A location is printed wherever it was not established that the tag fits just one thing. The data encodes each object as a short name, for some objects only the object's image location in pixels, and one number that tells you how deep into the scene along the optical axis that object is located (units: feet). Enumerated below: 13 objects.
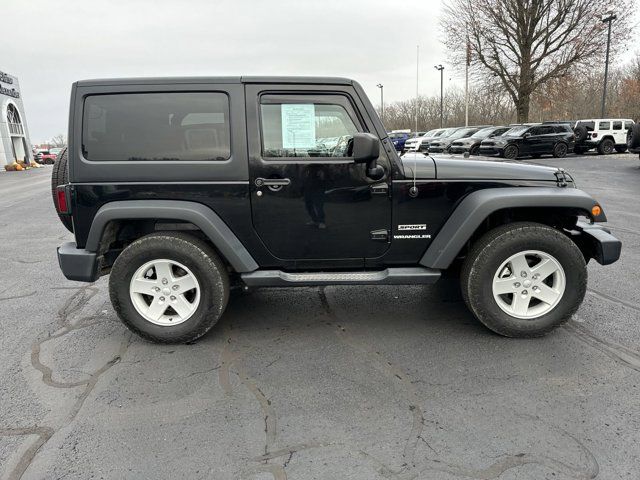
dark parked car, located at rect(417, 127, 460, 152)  86.49
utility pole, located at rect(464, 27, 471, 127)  97.66
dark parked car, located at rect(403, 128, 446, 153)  92.47
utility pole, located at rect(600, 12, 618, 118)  87.25
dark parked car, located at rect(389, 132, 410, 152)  101.22
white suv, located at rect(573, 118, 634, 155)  76.79
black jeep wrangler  11.17
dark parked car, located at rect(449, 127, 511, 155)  70.23
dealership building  105.50
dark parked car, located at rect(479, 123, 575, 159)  66.80
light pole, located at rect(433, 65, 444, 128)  168.76
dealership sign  108.37
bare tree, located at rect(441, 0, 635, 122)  91.71
